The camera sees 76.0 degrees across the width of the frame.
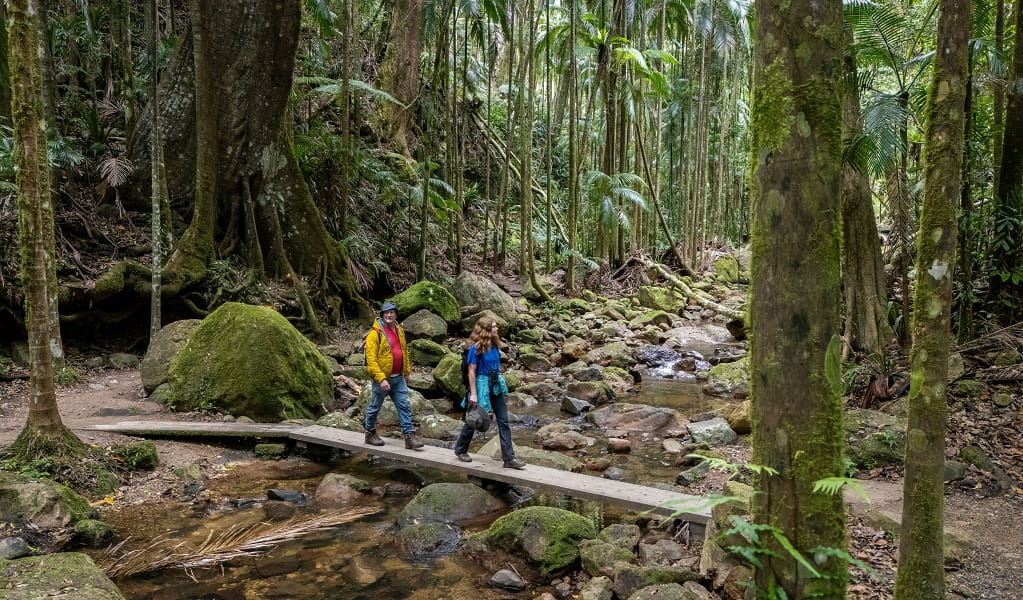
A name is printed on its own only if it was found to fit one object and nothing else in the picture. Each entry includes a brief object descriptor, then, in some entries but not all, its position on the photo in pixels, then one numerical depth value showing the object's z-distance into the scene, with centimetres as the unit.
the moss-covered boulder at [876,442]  643
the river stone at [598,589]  465
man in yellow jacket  743
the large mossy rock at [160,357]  949
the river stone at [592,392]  1106
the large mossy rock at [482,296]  1543
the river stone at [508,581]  501
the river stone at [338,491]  678
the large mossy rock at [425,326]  1342
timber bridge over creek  596
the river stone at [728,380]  1145
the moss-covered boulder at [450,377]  1092
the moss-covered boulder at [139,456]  683
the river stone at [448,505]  626
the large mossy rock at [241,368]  899
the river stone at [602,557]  506
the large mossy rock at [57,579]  336
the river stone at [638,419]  934
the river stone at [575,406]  1045
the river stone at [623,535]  550
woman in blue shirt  670
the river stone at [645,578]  459
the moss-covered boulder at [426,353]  1264
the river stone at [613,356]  1369
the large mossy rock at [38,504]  523
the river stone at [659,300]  1914
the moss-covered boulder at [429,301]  1412
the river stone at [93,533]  531
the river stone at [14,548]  469
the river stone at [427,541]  562
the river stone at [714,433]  829
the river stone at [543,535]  534
